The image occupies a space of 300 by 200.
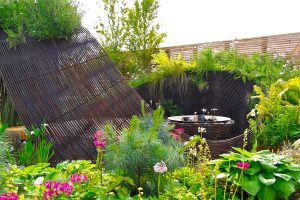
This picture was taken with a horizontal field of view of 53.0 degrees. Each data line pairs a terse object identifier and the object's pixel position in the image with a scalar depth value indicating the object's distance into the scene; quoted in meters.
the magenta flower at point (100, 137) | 2.11
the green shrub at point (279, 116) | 3.74
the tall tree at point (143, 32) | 7.70
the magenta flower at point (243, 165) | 1.99
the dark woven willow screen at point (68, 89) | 3.38
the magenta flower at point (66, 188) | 1.83
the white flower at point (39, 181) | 2.01
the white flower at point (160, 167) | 1.79
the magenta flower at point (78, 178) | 2.06
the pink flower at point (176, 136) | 2.36
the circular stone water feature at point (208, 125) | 4.53
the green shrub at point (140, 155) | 2.02
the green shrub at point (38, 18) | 3.97
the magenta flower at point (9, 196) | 1.61
